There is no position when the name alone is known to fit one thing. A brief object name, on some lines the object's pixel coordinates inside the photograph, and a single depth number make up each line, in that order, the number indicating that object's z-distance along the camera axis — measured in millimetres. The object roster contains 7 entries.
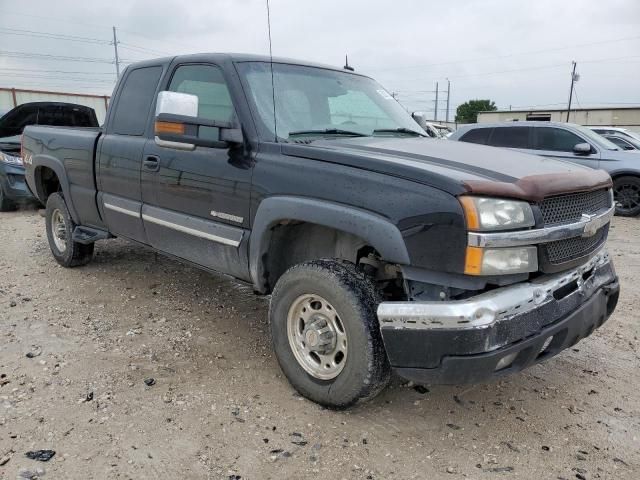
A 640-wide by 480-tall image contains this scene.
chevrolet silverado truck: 2266
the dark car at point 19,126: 8359
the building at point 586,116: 40938
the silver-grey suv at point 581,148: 8938
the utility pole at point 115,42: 50297
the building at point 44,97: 17312
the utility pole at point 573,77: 48156
